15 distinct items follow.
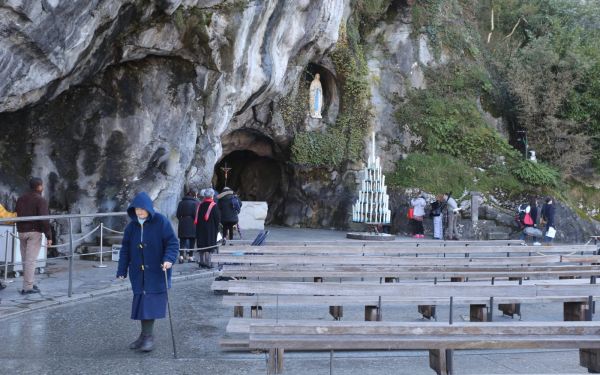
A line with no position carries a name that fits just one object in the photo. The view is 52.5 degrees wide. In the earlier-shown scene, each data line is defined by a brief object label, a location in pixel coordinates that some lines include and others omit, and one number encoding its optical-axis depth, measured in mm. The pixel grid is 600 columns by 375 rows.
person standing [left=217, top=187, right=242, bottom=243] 12789
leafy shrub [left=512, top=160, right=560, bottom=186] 21516
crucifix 24719
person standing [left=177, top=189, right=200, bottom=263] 11602
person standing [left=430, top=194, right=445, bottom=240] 18422
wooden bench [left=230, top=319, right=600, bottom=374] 3988
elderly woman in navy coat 5625
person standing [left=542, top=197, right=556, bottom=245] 17181
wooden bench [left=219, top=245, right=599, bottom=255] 8352
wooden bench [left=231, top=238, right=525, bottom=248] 9335
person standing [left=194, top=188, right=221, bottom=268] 10780
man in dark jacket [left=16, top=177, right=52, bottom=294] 7961
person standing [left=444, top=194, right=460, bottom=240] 18308
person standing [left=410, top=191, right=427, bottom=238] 19406
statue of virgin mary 23250
